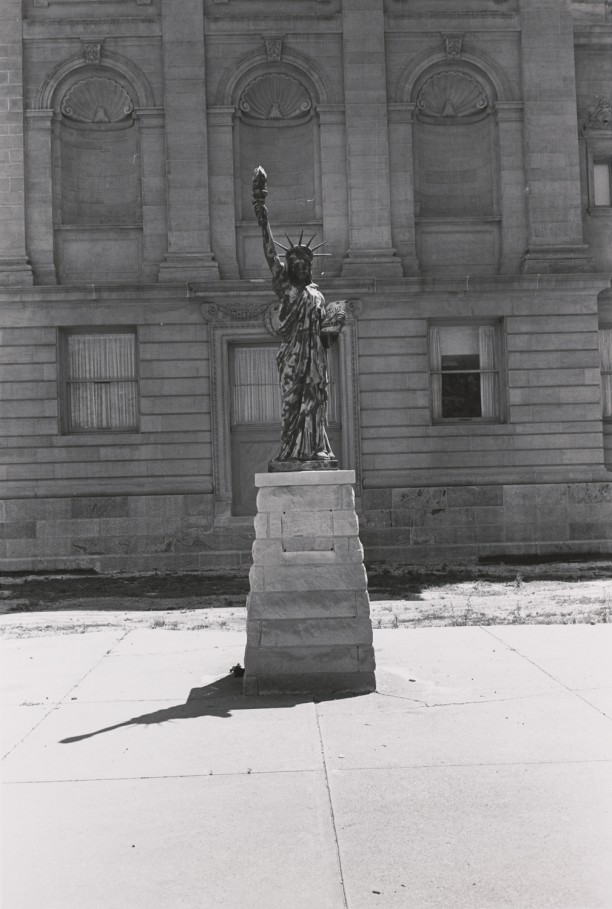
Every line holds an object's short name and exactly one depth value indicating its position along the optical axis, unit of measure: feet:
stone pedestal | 28.73
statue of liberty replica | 30.99
